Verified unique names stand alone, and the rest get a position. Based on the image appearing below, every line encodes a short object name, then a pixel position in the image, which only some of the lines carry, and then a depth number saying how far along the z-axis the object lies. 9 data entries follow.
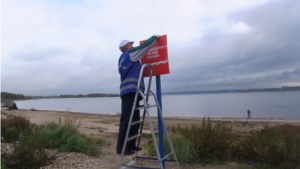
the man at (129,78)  3.31
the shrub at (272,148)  4.17
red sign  3.37
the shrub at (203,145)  4.50
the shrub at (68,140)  4.75
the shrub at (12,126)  5.35
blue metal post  3.50
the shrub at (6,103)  28.92
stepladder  3.11
